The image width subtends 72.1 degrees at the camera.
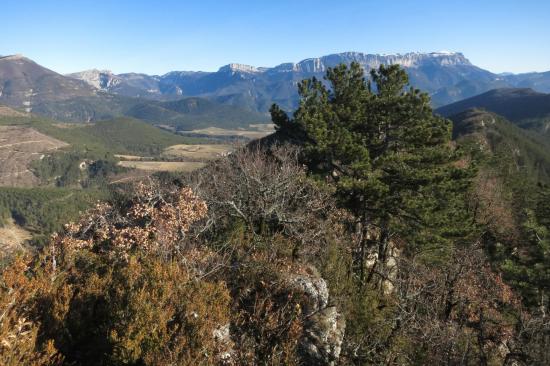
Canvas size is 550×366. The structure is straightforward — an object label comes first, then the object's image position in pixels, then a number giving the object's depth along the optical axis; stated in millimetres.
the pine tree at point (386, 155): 22297
